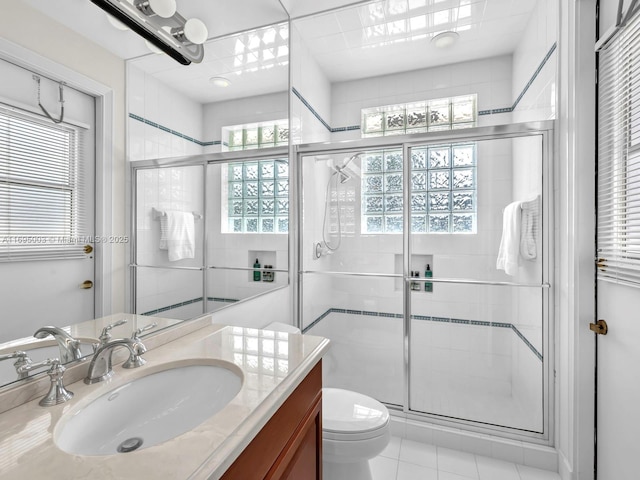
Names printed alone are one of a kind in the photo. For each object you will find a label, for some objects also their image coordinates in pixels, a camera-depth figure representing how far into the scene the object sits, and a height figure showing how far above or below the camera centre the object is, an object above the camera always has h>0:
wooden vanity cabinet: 0.70 -0.53
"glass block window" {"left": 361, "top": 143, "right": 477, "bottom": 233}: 2.09 +0.34
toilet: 1.38 -0.85
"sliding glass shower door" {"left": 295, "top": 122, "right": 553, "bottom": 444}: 1.89 -0.22
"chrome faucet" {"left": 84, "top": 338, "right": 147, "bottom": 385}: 0.86 -0.34
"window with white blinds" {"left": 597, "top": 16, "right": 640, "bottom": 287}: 1.23 +0.33
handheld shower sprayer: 2.34 +0.26
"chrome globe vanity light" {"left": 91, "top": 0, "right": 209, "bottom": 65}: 1.03 +0.77
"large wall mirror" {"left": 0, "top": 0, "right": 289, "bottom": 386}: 0.85 +0.32
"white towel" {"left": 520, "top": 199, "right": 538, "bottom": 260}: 1.86 +0.04
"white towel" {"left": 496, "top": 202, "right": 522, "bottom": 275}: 1.92 -0.01
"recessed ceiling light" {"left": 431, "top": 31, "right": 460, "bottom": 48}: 2.32 +1.44
